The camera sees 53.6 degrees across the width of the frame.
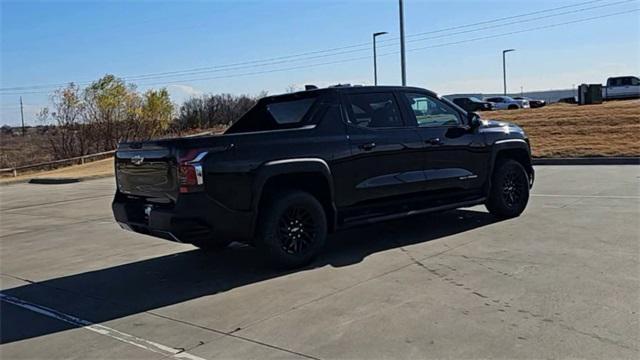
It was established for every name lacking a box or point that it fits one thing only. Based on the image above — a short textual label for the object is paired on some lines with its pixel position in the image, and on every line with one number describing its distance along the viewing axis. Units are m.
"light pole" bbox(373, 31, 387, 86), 37.31
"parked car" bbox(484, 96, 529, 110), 47.19
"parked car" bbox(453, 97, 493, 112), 44.28
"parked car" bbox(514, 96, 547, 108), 47.53
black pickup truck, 6.02
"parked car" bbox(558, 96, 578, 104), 47.60
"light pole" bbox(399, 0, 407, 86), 26.64
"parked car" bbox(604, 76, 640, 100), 44.75
